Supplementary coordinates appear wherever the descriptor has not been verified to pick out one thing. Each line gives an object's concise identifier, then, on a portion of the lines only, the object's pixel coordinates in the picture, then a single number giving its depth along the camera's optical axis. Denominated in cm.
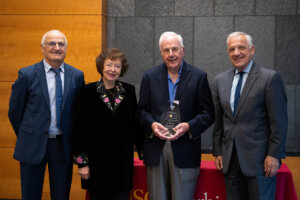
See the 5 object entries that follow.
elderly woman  258
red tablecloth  277
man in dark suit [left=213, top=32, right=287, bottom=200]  241
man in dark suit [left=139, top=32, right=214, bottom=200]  255
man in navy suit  269
